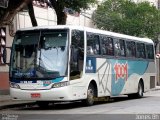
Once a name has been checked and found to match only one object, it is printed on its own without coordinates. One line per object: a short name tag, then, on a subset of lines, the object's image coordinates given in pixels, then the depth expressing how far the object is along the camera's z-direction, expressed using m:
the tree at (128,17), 36.88
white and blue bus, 18.48
